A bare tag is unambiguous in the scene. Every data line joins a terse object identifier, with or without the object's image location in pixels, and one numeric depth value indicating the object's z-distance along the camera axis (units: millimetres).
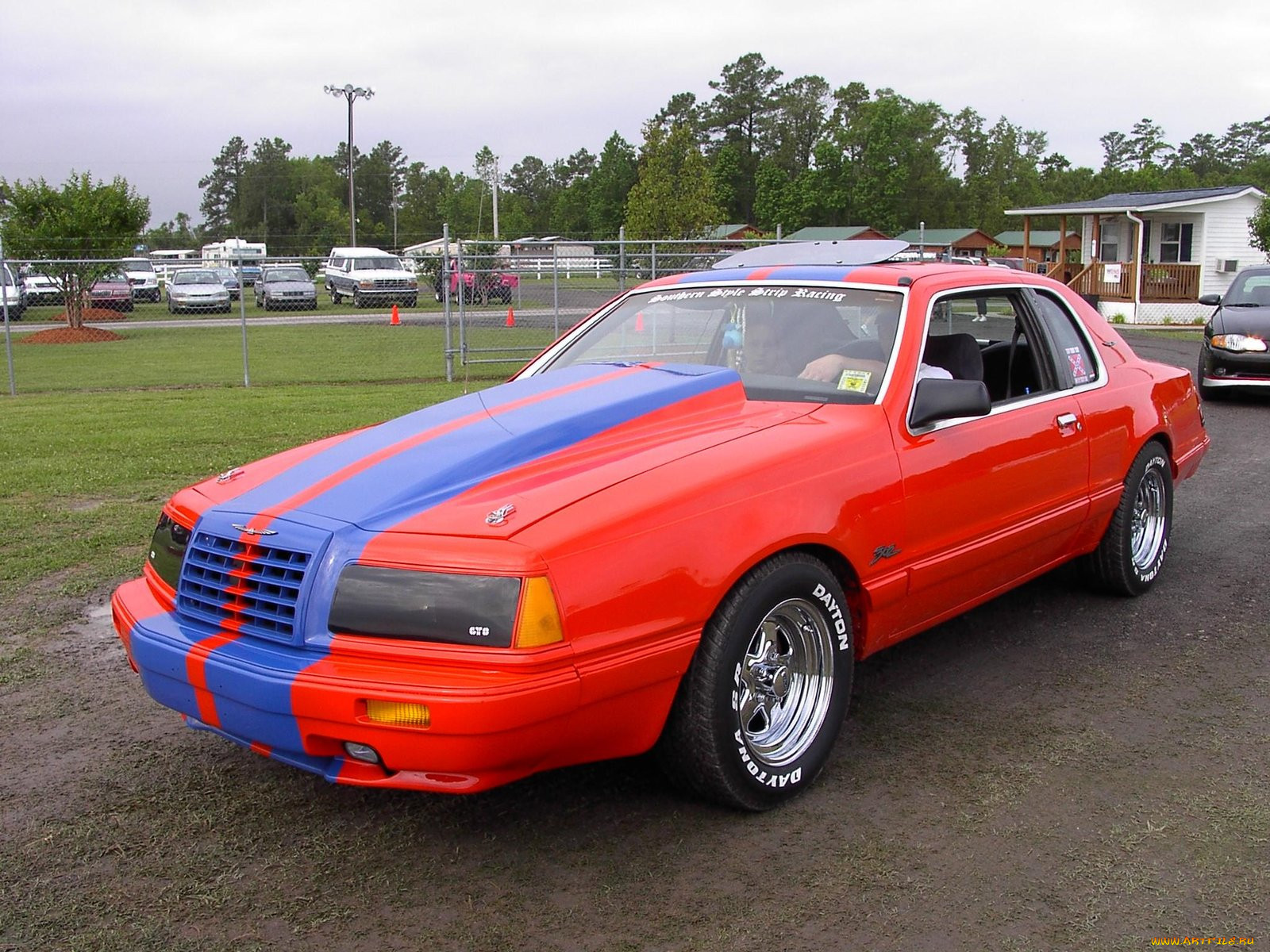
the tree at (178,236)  120875
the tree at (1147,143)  118625
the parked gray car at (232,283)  34784
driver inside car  4168
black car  12391
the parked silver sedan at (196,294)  29094
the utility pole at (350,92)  65562
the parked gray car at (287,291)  31250
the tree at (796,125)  105125
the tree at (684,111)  106500
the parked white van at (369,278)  30828
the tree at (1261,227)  29891
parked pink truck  16547
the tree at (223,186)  127688
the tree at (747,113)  106375
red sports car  2861
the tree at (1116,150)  131000
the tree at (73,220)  27516
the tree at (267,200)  116562
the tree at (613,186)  83875
